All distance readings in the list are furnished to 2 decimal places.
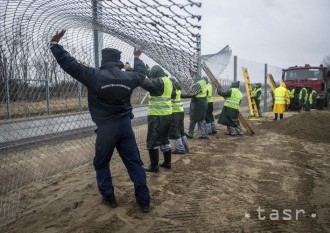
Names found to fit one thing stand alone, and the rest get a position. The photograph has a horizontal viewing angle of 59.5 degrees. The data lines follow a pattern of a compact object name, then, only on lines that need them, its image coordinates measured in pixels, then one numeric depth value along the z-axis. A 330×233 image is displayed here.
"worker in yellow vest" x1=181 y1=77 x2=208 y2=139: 6.95
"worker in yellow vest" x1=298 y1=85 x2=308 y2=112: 13.41
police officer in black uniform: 3.02
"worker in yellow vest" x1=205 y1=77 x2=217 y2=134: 8.38
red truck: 14.87
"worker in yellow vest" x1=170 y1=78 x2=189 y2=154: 5.77
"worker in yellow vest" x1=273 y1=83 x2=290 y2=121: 11.26
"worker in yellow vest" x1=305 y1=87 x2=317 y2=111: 13.76
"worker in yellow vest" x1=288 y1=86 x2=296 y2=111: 14.50
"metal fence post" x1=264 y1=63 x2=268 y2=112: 14.56
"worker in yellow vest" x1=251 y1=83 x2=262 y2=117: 12.47
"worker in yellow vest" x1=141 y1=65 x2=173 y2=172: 4.48
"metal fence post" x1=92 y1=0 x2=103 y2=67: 3.52
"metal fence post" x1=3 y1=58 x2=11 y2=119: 3.56
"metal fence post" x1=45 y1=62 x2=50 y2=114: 4.61
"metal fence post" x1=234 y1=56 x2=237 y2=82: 12.01
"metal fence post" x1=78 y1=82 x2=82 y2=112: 6.49
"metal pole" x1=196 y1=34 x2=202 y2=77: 3.90
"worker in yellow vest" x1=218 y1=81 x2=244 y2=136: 8.08
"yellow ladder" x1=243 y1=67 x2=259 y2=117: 11.75
